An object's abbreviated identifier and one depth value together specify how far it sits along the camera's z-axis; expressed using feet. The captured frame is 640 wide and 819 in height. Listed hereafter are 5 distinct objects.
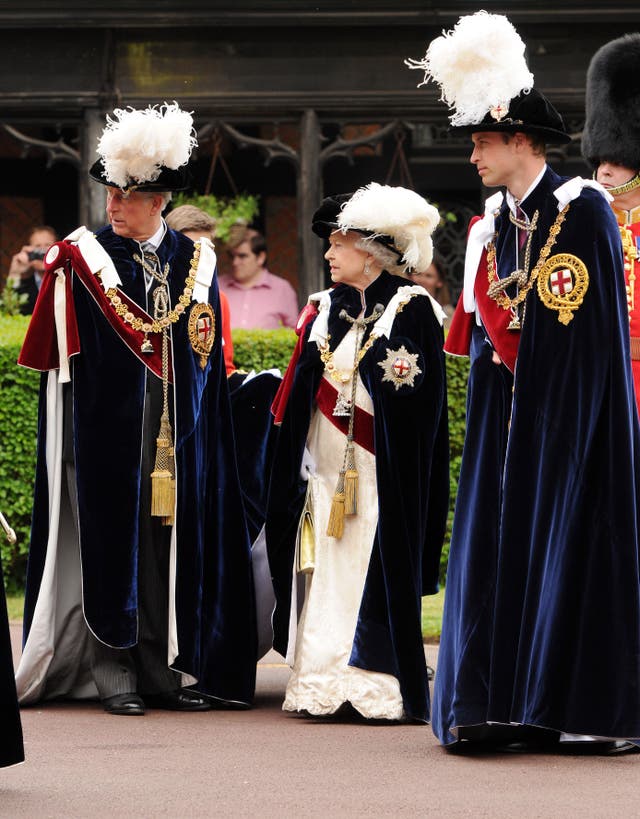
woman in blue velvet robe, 51.24
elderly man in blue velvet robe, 52.95
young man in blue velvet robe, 42.55
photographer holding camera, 98.07
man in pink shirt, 95.25
